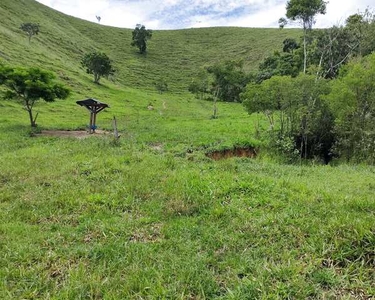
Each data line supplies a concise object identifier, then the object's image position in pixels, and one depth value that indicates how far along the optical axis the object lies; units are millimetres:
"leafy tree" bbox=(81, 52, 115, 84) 53750
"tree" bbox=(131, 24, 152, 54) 89750
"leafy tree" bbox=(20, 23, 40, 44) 60688
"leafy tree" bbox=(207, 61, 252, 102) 45812
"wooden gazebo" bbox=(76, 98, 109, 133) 23016
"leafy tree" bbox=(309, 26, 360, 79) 31378
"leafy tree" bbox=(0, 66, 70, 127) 22672
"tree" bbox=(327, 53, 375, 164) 15398
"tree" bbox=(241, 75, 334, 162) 18125
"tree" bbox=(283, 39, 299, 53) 68312
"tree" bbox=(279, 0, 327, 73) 29891
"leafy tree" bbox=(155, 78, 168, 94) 63812
